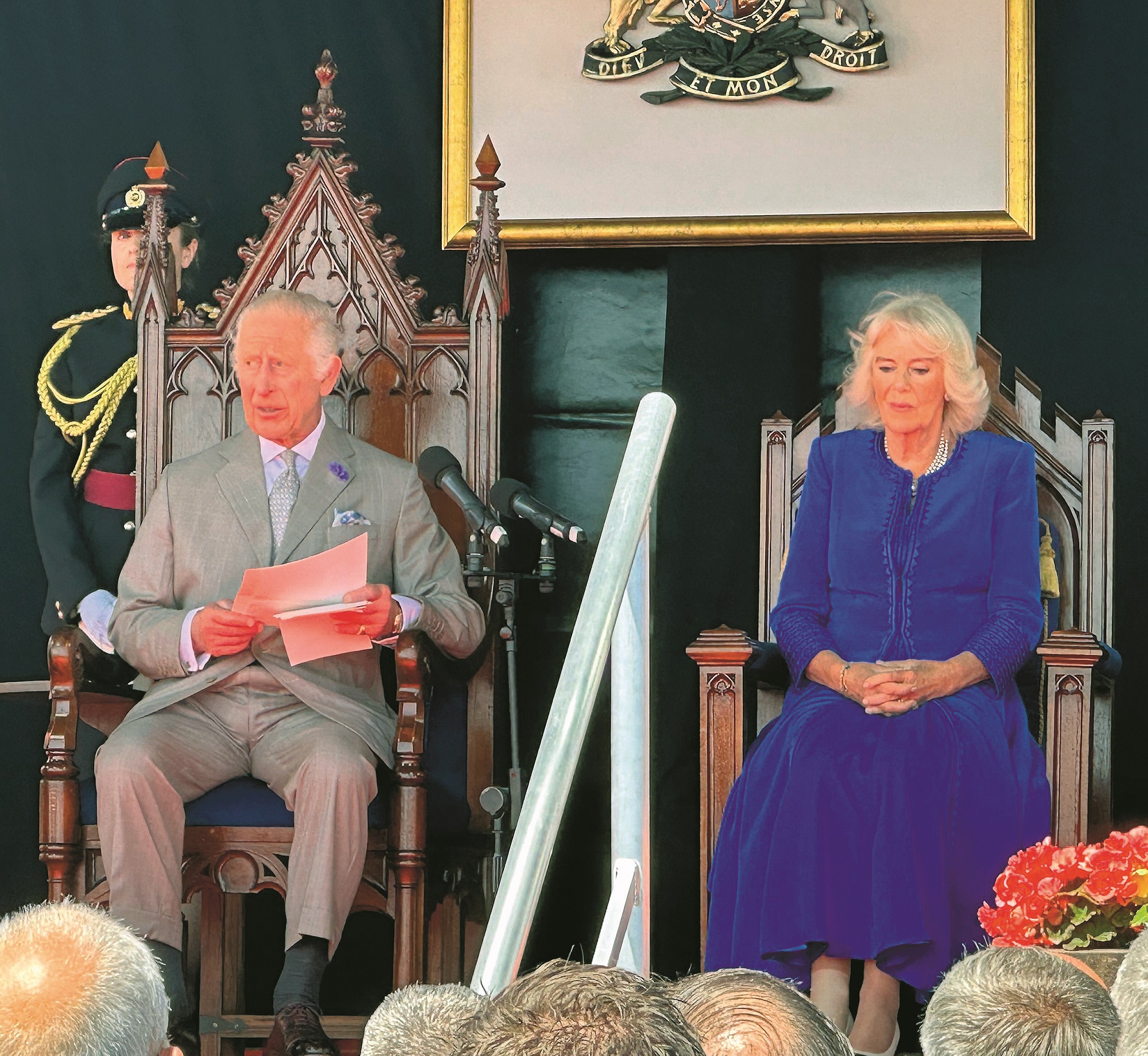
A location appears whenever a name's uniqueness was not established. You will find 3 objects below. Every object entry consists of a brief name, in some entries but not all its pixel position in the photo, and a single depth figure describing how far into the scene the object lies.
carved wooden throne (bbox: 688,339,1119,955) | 7.59
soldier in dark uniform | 10.05
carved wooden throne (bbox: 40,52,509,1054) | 8.95
